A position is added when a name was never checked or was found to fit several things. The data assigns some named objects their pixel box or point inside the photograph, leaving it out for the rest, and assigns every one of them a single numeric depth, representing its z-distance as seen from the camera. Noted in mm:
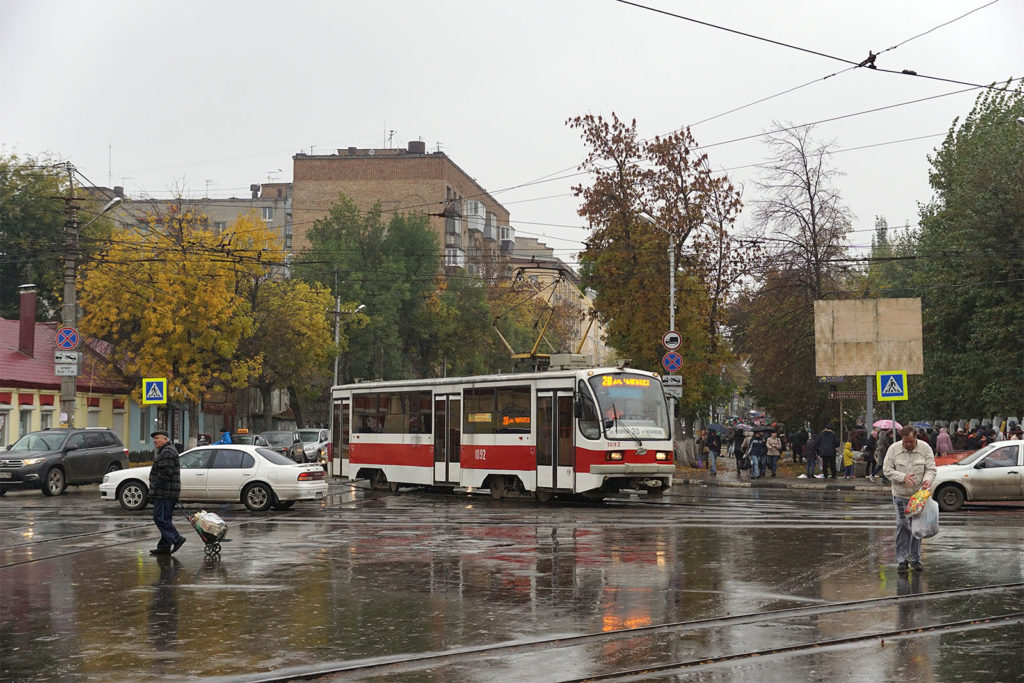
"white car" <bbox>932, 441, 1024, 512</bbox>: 25109
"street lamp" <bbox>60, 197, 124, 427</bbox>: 33344
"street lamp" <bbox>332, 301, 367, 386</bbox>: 62156
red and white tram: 26016
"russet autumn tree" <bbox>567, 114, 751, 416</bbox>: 45875
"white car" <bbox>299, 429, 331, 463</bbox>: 52234
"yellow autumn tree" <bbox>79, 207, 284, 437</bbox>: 48219
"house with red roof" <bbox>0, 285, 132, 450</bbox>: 45312
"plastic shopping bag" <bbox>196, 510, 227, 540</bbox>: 16484
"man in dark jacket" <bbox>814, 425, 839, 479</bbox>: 37531
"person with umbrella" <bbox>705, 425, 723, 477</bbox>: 43156
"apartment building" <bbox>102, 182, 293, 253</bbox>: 104444
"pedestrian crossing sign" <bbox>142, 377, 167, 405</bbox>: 35969
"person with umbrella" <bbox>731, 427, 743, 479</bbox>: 42522
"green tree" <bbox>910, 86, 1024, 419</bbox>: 43594
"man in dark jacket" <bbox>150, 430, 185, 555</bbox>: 16609
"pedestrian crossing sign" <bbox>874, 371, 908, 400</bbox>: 34344
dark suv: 30922
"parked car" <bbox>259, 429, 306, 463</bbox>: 48469
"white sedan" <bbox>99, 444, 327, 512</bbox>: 25734
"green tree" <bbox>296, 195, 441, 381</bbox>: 69438
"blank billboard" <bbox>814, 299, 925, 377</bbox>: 38688
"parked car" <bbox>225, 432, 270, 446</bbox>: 46744
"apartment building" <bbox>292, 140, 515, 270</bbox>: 95625
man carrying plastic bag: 14211
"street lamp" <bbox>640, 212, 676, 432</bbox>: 42188
